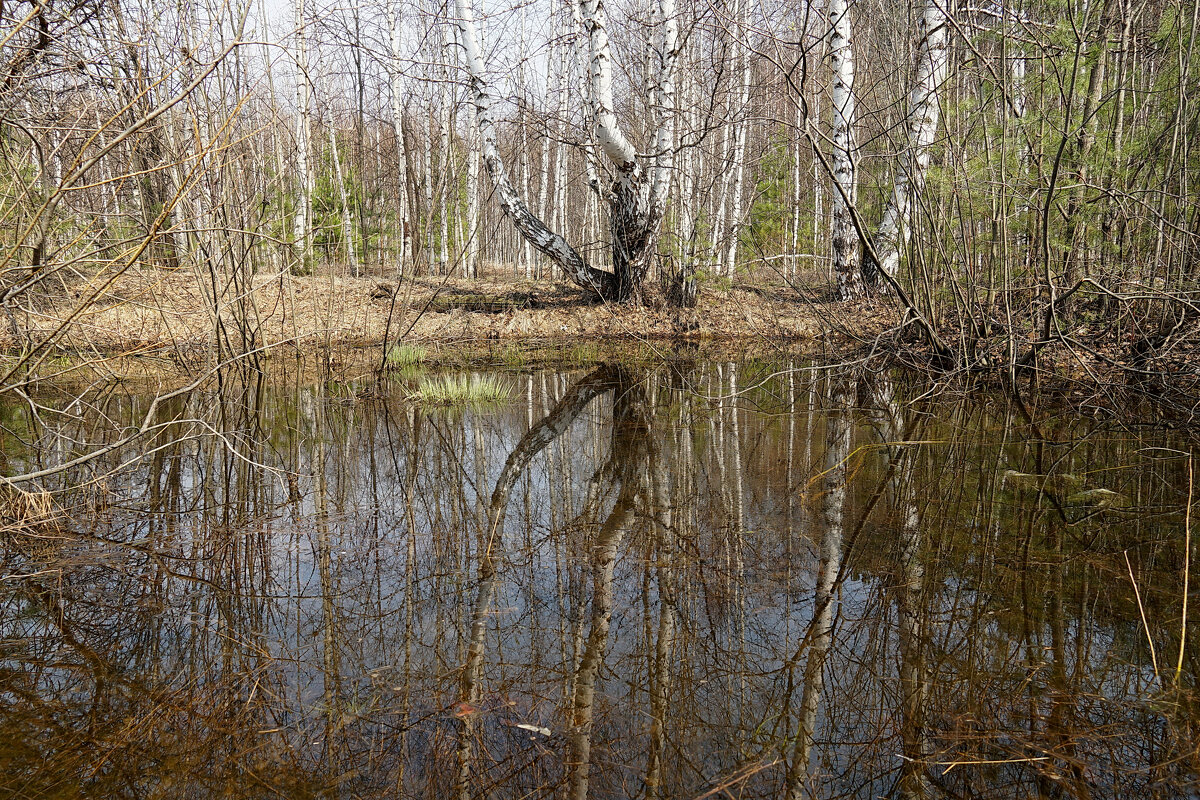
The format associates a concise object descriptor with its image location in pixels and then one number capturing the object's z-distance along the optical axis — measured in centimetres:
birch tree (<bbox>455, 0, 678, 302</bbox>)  941
